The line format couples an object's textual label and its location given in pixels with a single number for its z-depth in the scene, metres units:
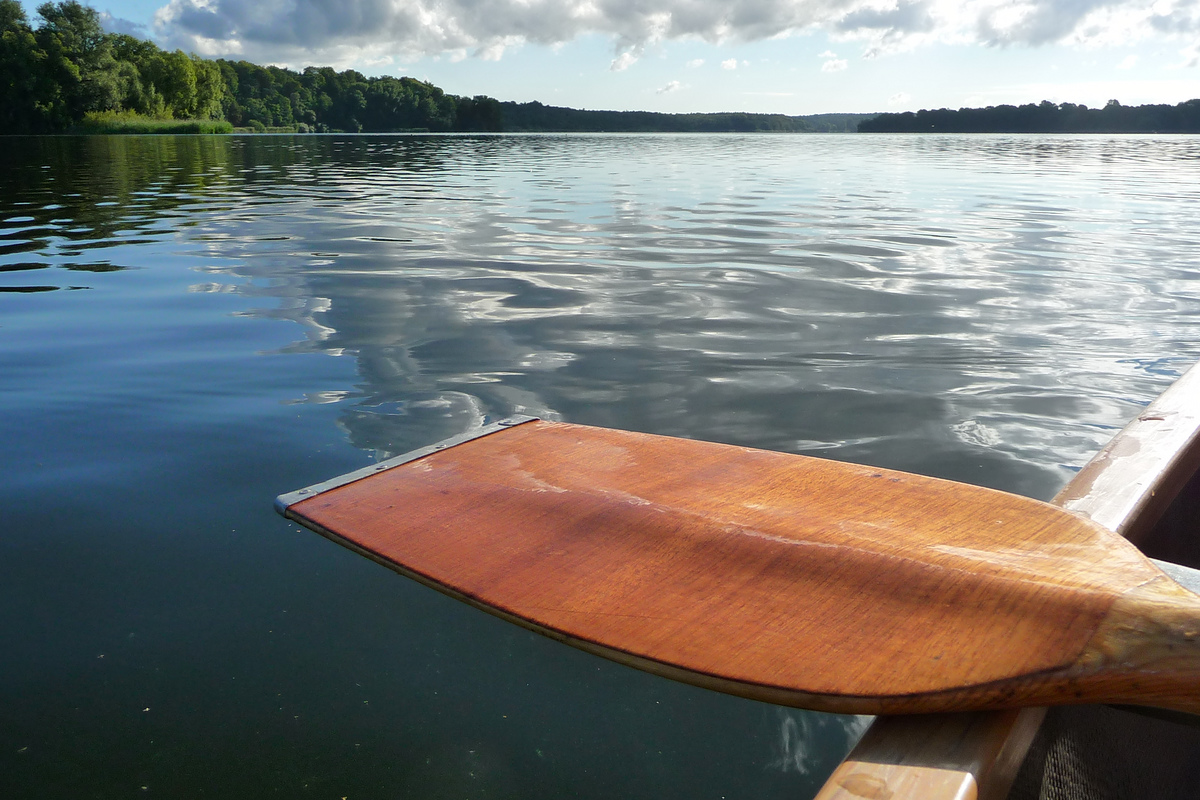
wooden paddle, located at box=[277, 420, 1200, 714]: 1.06
